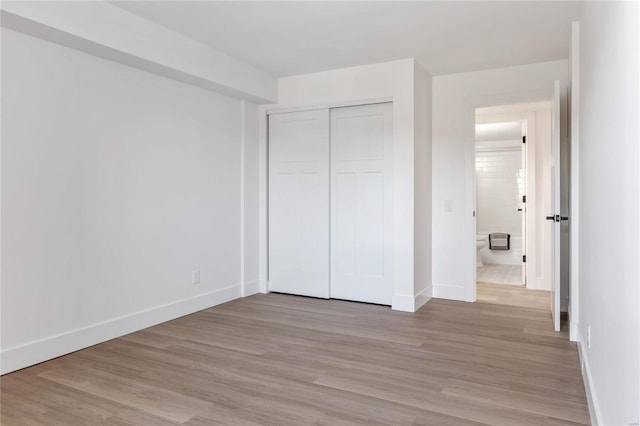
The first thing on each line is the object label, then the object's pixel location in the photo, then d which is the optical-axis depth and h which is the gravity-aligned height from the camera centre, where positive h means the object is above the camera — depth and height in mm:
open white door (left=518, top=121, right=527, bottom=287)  5324 +117
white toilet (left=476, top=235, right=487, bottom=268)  7083 -554
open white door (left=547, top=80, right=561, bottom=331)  3473 +55
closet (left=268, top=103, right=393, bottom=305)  4418 +99
